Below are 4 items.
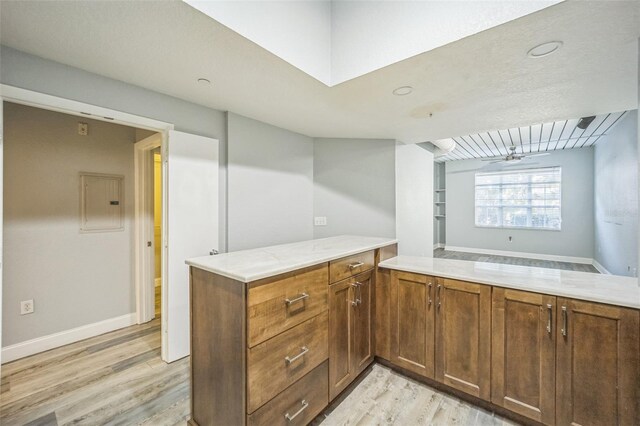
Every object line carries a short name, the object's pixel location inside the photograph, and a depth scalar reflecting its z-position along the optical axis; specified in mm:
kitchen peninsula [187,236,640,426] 1386
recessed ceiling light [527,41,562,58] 1545
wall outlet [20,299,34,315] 2496
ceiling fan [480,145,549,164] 5812
